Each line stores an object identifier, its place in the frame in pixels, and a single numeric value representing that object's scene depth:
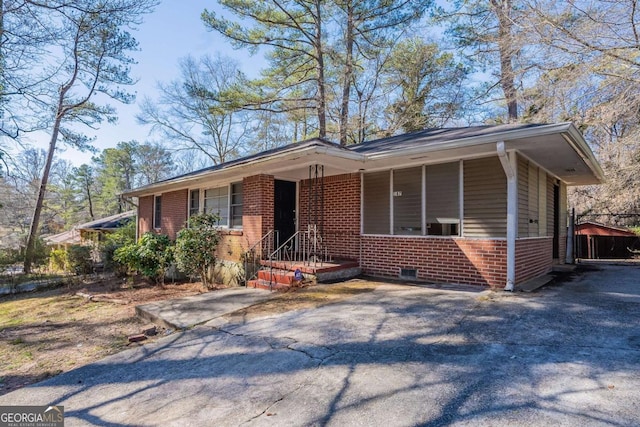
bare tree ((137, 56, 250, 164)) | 20.69
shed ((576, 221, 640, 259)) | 13.39
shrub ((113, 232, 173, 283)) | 8.73
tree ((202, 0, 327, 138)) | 13.91
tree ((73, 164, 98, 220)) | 34.62
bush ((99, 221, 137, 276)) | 10.65
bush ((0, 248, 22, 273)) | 12.05
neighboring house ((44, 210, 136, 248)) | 20.00
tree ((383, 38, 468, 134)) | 15.26
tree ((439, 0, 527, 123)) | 9.41
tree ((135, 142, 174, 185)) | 33.94
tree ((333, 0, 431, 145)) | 14.02
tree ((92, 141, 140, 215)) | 33.47
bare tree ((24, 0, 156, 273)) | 9.63
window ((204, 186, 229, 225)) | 9.59
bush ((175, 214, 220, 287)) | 7.74
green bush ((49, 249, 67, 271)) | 13.87
